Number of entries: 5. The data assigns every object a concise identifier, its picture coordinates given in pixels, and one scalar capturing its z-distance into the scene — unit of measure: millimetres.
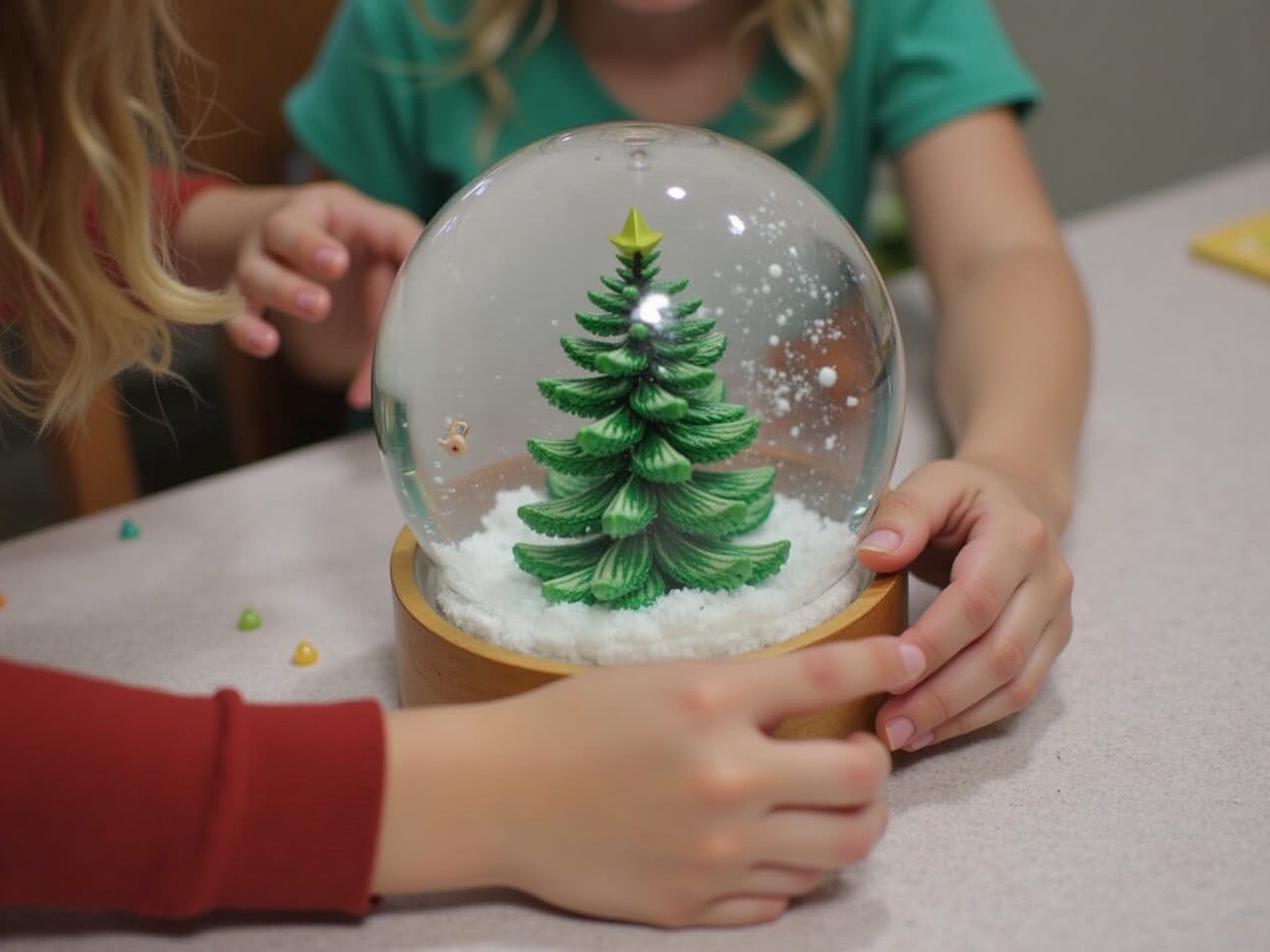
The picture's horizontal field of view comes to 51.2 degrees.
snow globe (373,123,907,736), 568
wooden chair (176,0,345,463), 1375
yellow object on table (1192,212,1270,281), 1131
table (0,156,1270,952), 504
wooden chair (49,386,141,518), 1373
